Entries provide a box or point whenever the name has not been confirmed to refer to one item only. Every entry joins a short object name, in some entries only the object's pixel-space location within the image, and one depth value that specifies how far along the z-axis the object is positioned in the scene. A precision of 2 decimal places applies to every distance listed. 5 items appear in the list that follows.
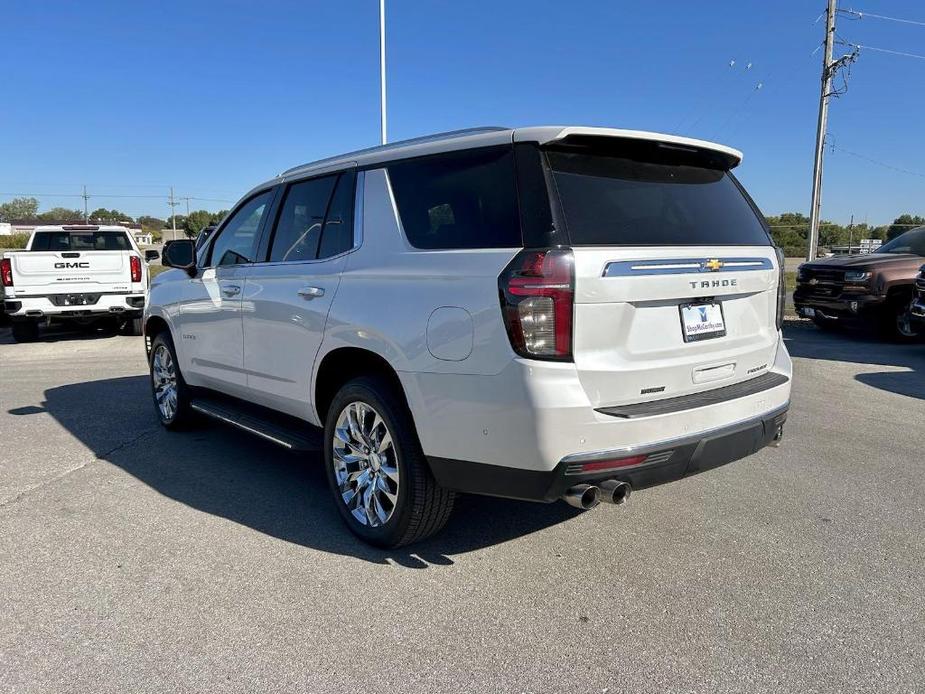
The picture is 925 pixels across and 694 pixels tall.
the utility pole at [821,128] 20.06
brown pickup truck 10.73
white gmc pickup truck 11.27
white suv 2.86
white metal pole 19.20
